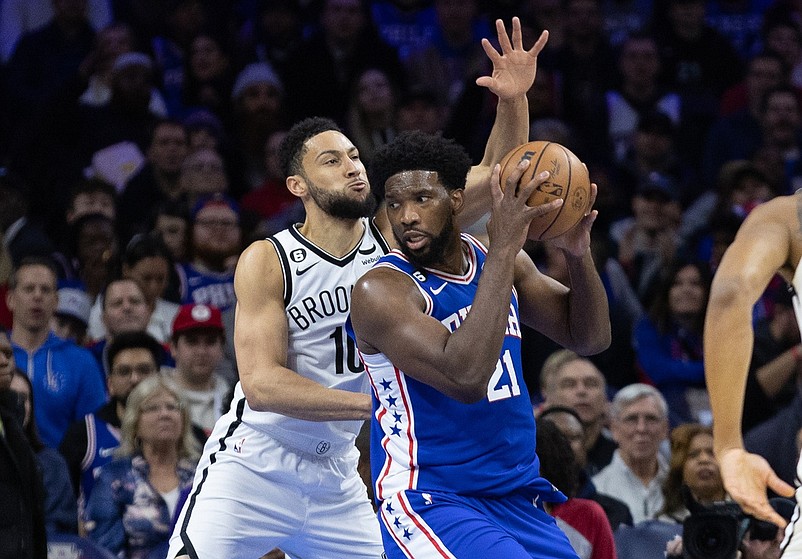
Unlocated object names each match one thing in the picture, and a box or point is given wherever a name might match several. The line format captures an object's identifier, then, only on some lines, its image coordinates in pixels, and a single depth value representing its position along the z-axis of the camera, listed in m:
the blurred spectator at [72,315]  18.05
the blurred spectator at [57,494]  13.99
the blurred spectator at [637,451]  15.57
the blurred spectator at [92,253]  18.87
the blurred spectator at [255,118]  22.41
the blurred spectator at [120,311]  17.39
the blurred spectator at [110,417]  15.39
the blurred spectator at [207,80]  23.36
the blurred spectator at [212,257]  18.88
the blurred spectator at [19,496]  12.42
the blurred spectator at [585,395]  16.15
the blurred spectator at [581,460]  14.54
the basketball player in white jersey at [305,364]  10.94
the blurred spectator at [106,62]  22.56
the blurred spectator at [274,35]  24.19
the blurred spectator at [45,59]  23.18
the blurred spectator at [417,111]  21.88
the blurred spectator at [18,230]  19.23
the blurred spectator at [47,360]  16.47
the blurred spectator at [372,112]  22.00
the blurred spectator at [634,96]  23.79
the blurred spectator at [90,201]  20.00
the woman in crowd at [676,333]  18.19
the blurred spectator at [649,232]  20.16
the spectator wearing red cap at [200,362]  16.52
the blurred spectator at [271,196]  20.99
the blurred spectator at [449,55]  24.11
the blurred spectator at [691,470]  14.63
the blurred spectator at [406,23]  25.36
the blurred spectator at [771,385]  17.45
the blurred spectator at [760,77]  23.33
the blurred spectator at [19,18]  23.54
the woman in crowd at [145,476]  14.07
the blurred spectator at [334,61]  23.18
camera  10.22
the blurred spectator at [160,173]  21.02
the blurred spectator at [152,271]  18.25
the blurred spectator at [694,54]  24.97
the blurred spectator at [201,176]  20.66
